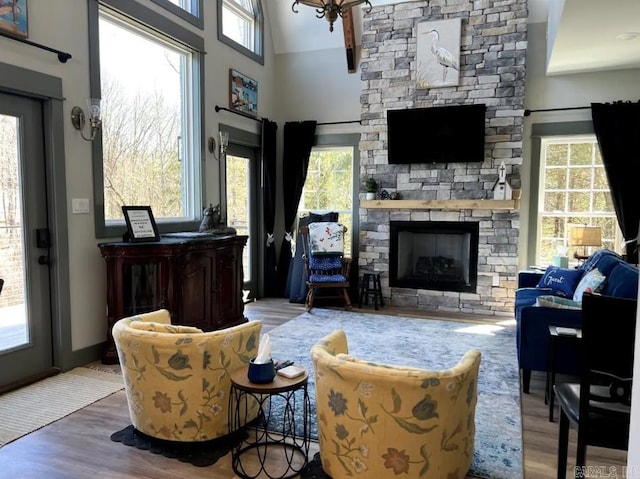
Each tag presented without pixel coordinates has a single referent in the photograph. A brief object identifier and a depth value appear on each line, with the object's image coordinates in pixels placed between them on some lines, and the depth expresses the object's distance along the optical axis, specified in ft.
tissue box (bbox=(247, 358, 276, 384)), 7.17
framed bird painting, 18.24
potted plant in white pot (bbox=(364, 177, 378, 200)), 19.60
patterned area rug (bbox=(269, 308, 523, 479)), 8.39
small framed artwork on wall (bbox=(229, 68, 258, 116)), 18.53
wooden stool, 19.53
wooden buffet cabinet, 12.40
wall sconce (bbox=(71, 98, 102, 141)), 11.89
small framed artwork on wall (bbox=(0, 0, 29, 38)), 10.00
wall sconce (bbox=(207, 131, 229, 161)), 17.31
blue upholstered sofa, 10.14
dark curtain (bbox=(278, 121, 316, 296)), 21.27
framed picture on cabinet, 13.01
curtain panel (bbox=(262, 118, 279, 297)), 21.03
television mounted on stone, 18.08
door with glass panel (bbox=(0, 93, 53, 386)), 10.70
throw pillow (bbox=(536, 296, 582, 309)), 10.61
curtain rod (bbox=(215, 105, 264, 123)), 17.66
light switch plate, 11.91
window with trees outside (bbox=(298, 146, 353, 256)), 21.36
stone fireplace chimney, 17.84
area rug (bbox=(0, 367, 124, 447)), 8.98
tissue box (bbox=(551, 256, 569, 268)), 16.22
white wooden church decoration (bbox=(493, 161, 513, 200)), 17.63
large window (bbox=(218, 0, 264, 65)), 18.40
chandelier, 8.85
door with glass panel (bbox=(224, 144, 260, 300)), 19.70
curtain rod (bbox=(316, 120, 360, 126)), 20.76
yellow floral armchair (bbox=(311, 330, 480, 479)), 6.12
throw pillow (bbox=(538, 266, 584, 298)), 13.79
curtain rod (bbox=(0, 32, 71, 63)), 10.27
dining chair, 5.81
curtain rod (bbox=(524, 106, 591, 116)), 17.63
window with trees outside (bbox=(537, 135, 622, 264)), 17.99
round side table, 7.22
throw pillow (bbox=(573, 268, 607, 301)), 11.43
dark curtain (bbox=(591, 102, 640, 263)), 16.84
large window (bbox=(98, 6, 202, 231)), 13.37
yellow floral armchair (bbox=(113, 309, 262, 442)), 7.53
